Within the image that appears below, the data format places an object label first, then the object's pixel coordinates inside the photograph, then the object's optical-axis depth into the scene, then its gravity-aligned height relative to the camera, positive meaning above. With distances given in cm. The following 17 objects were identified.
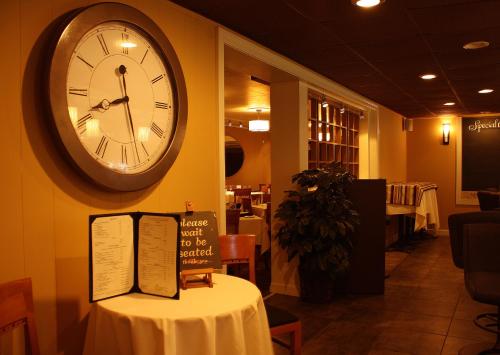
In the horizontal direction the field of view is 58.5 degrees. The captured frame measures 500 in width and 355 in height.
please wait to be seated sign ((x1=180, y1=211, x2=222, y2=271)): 211 -36
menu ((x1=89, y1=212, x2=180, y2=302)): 185 -37
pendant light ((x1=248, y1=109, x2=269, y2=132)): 834 +79
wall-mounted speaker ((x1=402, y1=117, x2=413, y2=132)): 868 +82
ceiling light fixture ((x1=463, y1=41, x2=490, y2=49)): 350 +97
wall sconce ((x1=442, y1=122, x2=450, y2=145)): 859 +64
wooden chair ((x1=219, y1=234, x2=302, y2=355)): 259 -50
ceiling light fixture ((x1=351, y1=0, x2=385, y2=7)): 262 +97
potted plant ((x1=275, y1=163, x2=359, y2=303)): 403 -55
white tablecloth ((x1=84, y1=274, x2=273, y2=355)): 162 -59
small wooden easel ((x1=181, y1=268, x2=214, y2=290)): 204 -52
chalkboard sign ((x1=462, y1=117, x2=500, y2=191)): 830 +23
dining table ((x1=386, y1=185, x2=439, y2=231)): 646 -64
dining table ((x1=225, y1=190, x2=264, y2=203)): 800 -55
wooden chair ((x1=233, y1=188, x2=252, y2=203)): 841 -48
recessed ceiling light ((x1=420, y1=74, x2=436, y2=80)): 474 +96
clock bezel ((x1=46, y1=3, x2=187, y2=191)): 191 +37
